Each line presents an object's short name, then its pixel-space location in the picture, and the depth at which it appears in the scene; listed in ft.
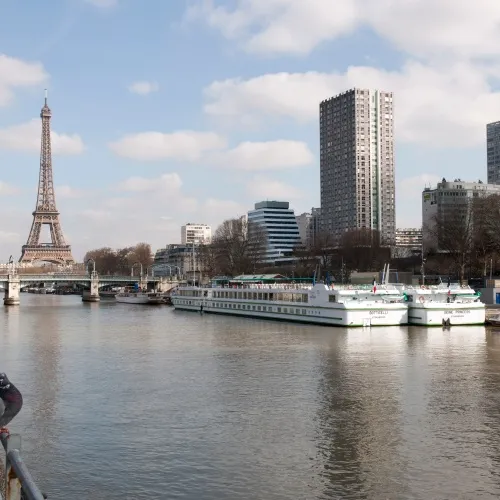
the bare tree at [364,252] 424.05
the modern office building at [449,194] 607.82
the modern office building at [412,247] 595.14
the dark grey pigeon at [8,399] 33.22
